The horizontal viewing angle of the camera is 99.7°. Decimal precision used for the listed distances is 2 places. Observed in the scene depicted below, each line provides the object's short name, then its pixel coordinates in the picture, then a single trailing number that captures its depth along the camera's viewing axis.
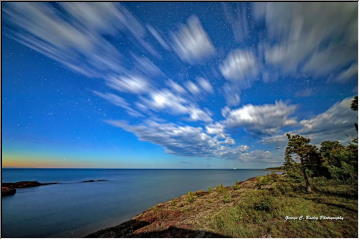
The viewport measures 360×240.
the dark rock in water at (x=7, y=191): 19.05
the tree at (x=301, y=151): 7.90
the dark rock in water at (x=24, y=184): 27.23
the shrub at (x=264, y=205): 6.12
